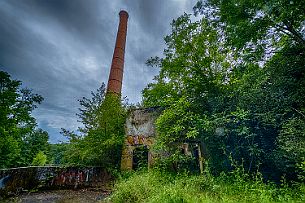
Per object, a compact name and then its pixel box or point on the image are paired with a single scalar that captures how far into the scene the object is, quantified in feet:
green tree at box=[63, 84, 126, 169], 34.55
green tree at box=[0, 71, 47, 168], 44.47
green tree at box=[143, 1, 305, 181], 20.07
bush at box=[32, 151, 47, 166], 72.84
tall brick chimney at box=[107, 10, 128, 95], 54.85
